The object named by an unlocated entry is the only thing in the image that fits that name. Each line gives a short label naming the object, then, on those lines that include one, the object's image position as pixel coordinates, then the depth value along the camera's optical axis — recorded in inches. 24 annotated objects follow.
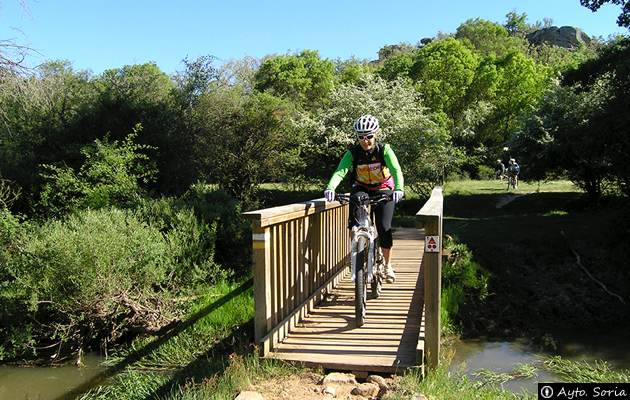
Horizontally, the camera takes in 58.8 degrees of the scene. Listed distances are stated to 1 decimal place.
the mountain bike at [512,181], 988.4
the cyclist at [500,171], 1238.3
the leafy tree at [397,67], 1549.0
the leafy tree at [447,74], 1496.1
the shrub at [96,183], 440.5
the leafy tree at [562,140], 706.8
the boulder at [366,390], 176.9
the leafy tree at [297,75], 1678.2
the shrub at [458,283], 382.9
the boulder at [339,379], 186.1
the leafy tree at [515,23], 3090.6
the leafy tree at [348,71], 1692.9
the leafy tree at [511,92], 1533.0
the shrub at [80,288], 300.4
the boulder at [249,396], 170.4
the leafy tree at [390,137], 742.5
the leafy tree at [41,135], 515.5
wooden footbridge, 195.9
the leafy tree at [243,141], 673.0
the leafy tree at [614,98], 496.1
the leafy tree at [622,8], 530.3
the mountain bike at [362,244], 230.7
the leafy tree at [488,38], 2209.6
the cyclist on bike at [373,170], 244.4
